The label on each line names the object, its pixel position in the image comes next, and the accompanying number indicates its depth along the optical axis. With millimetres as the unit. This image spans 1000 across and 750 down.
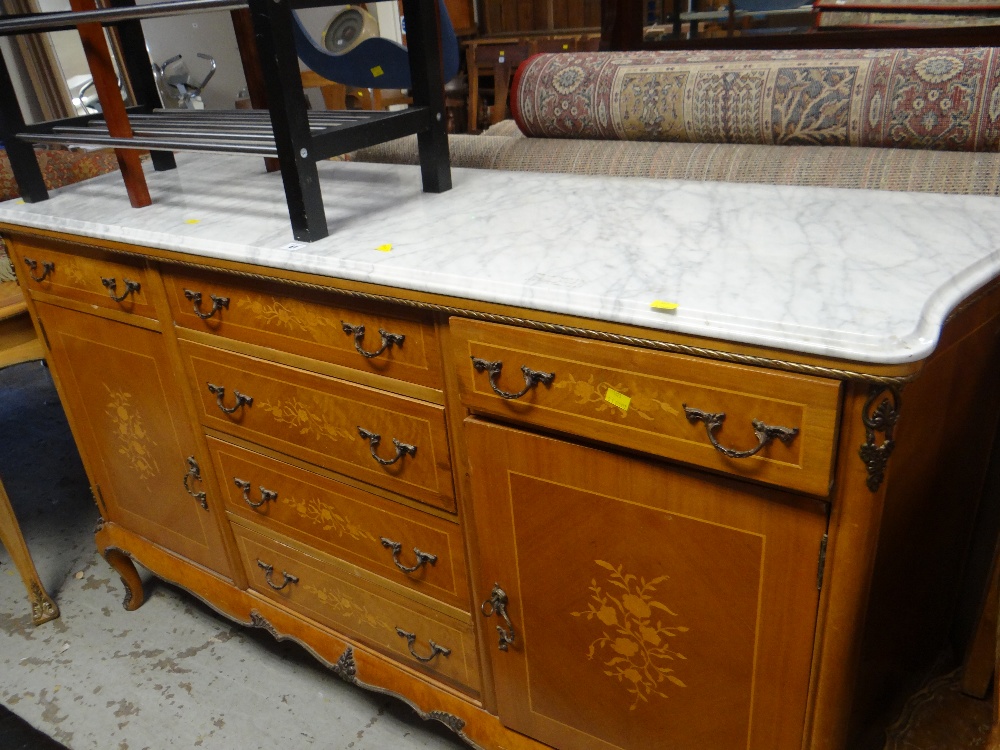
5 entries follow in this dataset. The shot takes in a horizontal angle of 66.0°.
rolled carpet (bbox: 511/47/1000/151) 1188
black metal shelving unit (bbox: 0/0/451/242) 1022
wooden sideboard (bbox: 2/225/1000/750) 752
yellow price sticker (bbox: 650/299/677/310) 743
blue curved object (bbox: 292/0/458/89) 2803
